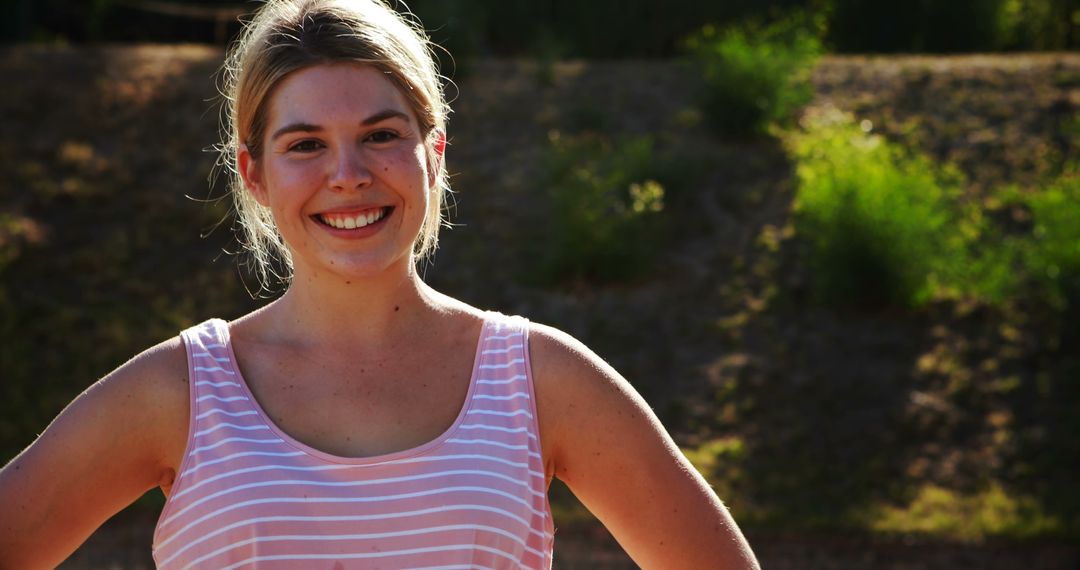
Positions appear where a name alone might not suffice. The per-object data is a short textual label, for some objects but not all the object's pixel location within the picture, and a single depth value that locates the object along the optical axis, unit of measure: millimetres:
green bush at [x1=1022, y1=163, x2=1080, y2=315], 8648
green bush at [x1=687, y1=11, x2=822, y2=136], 10773
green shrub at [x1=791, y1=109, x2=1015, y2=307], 8727
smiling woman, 1756
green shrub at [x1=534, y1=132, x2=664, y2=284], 9117
